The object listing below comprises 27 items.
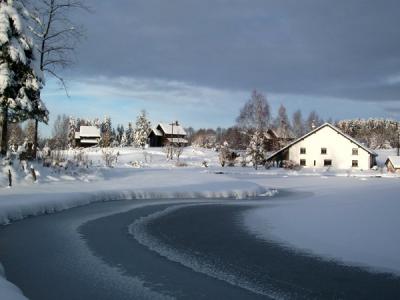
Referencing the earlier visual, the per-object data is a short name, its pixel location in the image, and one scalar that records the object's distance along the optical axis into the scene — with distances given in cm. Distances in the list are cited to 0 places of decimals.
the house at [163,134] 12206
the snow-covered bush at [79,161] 3284
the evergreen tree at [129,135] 15312
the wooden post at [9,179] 2373
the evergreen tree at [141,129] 12862
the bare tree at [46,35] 3130
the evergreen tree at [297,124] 13138
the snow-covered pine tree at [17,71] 2589
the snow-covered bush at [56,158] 2966
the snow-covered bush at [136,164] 6716
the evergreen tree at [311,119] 13549
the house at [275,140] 9909
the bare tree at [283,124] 11431
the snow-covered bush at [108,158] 5928
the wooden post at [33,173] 2583
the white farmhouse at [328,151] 8138
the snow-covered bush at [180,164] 7270
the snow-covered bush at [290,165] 7644
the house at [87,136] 13462
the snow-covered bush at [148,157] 8145
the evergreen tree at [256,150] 7431
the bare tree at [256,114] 8866
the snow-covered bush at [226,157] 7788
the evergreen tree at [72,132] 13662
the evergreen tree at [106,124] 18540
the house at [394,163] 8394
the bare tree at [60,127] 10919
